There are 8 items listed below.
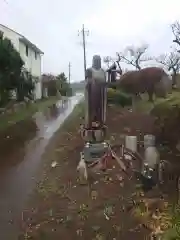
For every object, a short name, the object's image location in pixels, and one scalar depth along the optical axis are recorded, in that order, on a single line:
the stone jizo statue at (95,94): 4.24
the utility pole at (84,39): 19.47
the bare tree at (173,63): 18.09
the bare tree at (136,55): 20.55
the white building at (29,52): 13.79
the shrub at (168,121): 4.17
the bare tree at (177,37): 13.09
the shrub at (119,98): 9.85
